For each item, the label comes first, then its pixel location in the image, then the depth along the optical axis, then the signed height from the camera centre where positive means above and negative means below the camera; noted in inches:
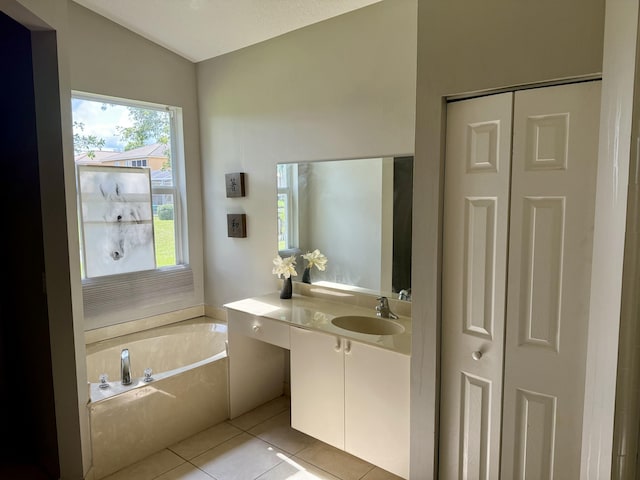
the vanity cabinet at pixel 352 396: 83.4 -39.7
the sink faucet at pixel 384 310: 101.2 -24.3
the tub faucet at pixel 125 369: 101.4 -37.9
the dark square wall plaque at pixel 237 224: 133.5 -5.5
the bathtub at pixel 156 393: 94.9 -45.7
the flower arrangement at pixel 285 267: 118.3 -16.4
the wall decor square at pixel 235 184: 132.3 +7.0
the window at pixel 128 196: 122.0 +3.3
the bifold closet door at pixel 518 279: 59.1 -10.9
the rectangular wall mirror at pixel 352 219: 102.5 -3.3
